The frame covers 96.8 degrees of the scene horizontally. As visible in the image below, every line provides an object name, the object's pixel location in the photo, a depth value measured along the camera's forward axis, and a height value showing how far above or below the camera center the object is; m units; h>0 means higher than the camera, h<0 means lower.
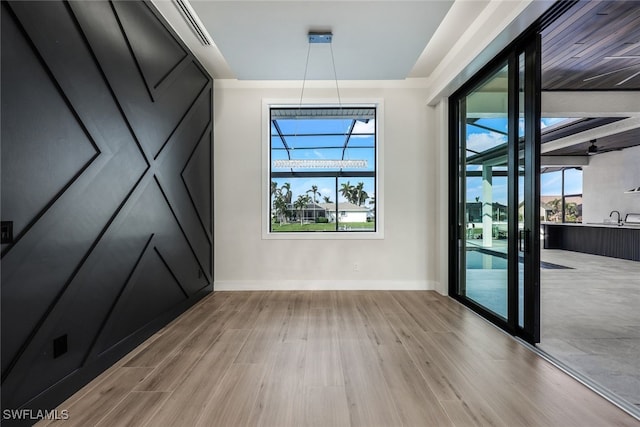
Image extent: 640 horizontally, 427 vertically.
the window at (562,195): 10.68 +0.60
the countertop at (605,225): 7.36 -0.42
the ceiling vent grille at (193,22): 2.78 +2.06
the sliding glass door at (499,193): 2.68 +0.21
